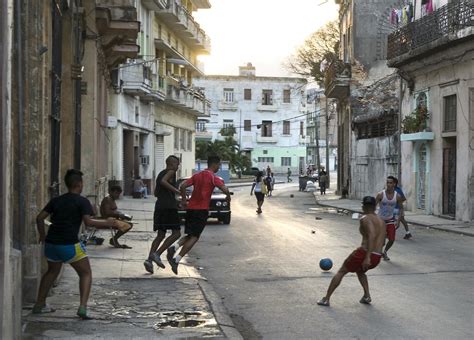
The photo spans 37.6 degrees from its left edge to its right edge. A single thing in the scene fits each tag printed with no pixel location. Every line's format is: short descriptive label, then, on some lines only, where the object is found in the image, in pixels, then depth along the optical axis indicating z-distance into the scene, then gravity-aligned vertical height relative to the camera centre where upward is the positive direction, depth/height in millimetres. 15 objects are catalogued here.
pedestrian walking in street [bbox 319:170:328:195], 45088 -1508
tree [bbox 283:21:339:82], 54875 +8558
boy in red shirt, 10672 -743
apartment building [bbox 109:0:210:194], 30562 +3161
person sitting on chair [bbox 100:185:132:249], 13945 -1094
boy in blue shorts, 7094 -761
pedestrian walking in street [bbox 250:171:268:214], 27094 -1277
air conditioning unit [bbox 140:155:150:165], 35875 -102
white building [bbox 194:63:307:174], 84438 +6056
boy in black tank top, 10891 -831
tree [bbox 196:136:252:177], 68125 +648
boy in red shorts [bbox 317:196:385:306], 8445 -1162
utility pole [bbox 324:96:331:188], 54247 +2208
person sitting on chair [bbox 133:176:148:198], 32906 -1376
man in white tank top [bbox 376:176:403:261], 13454 -905
